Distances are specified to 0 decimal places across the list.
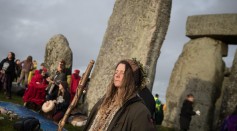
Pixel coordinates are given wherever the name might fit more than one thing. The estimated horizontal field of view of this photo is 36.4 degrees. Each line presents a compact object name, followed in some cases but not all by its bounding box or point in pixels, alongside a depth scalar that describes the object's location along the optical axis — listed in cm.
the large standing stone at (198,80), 1318
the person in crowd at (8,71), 1130
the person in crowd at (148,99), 529
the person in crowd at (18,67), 1551
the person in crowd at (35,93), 1060
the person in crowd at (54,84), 1023
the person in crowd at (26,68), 1496
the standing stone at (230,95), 1303
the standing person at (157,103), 1506
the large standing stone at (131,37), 918
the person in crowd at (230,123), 765
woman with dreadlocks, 315
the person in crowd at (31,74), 1514
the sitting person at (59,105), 906
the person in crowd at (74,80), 1192
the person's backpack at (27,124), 672
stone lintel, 1369
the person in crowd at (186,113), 1041
